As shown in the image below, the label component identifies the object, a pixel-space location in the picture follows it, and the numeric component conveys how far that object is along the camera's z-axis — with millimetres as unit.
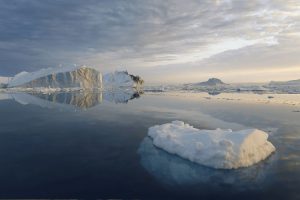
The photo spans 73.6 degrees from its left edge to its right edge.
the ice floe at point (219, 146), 5978
